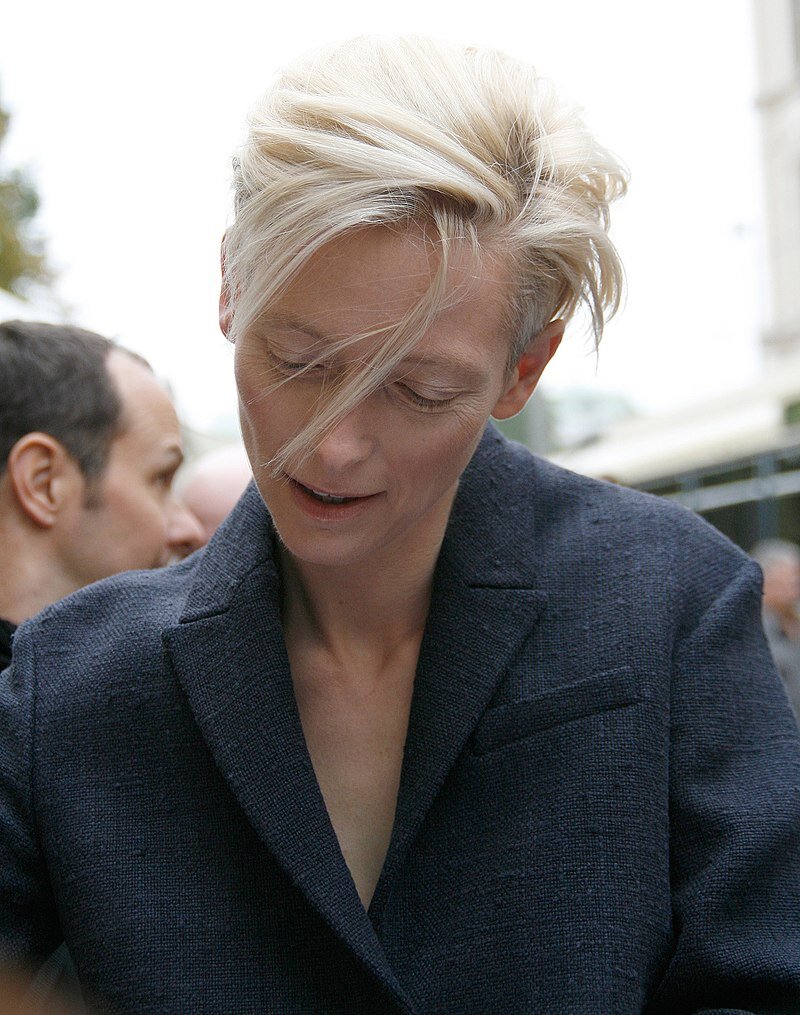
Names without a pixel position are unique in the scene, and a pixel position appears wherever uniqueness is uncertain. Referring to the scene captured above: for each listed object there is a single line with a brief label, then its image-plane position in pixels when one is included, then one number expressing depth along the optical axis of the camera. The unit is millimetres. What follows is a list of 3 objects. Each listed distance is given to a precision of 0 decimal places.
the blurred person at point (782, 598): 7516
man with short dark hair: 2430
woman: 1529
